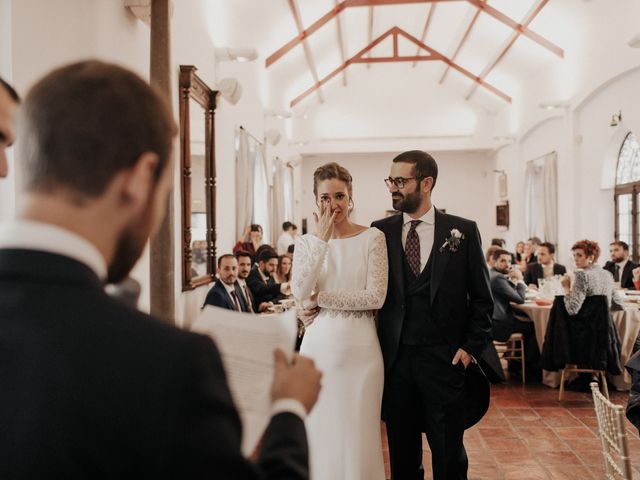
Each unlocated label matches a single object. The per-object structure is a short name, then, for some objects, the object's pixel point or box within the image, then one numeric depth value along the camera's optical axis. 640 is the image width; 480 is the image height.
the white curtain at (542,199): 12.25
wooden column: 3.74
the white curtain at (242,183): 8.59
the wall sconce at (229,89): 6.57
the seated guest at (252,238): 8.24
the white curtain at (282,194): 12.69
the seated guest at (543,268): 8.97
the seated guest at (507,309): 6.46
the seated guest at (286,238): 11.61
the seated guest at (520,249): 12.45
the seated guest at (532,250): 10.81
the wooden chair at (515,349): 6.62
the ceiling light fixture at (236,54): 6.69
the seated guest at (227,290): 5.10
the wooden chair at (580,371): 5.58
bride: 2.84
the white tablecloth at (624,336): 6.16
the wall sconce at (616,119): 9.32
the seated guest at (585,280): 5.70
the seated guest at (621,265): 8.29
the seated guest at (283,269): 8.05
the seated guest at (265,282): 6.68
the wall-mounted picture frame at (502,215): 17.03
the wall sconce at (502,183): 17.08
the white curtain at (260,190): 10.03
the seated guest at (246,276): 6.11
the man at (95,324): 0.73
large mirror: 5.48
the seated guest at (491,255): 7.44
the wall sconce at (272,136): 11.31
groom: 2.89
